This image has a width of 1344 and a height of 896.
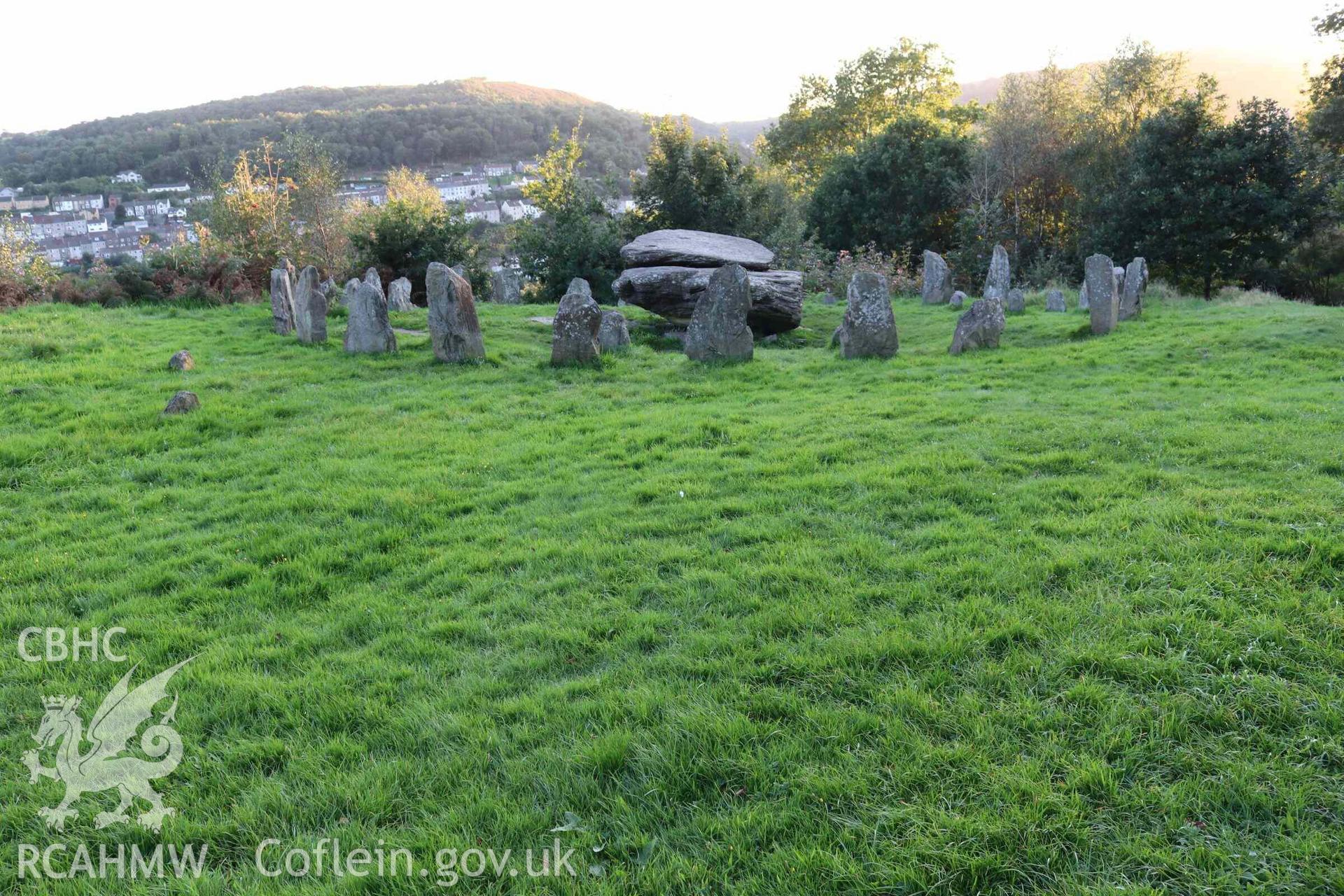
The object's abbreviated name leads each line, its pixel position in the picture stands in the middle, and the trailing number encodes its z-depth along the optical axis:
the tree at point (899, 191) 32.88
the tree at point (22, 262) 19.77
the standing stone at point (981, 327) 15.09
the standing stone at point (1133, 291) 18.28
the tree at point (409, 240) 23.69
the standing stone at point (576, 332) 13.74
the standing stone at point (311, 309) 15.47
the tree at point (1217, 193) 23.84
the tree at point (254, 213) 26.00
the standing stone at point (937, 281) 23.16
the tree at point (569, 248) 25.64
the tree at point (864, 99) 46.53
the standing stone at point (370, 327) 14.43
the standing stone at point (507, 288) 26.14
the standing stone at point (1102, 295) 16.22
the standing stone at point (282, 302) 16.64
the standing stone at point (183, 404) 10.61
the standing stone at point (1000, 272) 22.92
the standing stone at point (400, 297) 20.33
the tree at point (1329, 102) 23.09
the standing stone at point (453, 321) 13.69
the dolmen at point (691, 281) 17.61
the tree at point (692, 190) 28.70
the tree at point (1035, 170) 31.41
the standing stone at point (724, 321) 13.90
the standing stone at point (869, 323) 14.37
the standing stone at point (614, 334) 15.23
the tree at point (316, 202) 33.12
